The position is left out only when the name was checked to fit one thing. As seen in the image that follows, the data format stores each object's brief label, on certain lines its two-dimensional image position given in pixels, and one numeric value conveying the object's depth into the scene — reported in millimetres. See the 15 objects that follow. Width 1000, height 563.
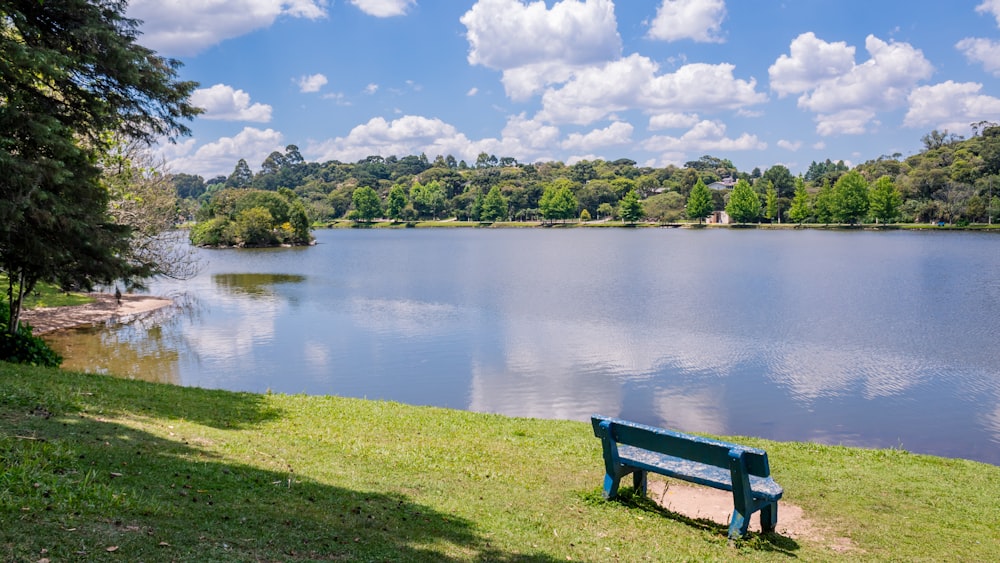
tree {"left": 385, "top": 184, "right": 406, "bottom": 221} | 183625
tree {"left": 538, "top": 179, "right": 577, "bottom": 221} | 171250
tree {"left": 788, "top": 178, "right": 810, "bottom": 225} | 140625
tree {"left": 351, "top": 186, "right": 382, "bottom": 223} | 181500
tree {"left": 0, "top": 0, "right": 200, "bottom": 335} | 12312
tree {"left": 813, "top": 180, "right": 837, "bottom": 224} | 135125
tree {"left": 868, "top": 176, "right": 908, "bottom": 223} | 125500
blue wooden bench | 7125
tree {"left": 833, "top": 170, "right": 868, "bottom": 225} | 130500
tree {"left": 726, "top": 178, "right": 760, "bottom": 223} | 147375
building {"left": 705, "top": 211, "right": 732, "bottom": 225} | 160788
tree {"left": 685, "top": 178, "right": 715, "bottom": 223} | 154625
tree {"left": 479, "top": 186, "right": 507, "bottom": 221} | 178500
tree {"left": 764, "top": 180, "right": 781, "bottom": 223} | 146875
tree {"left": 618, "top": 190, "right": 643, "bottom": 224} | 161250
